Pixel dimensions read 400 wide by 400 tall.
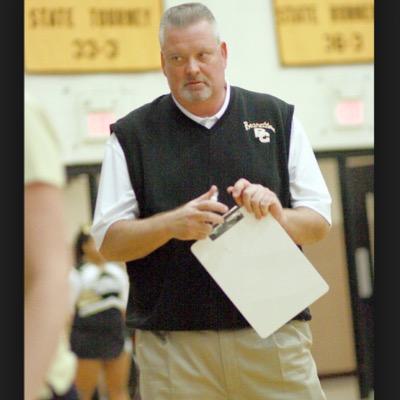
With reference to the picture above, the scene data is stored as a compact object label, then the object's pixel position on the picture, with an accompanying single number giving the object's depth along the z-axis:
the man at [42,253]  2.45
